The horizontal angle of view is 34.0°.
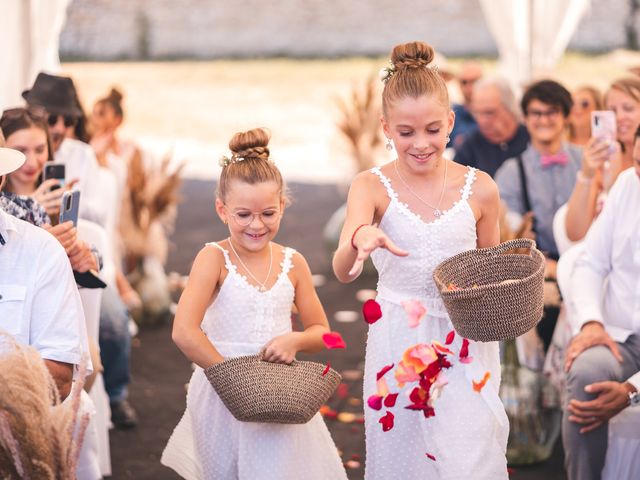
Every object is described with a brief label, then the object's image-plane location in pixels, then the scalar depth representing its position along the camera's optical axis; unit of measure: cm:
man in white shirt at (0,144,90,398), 299
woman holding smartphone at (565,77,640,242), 454
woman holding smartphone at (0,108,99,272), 372
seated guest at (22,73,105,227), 491
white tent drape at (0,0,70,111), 618
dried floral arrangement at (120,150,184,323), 684
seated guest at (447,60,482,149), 795
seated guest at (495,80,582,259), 527
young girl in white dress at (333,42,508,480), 307
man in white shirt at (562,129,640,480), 375
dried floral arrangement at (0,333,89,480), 210
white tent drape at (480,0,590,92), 820
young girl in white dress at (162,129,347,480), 322
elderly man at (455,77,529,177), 615
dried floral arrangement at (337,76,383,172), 864
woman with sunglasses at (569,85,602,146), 623
